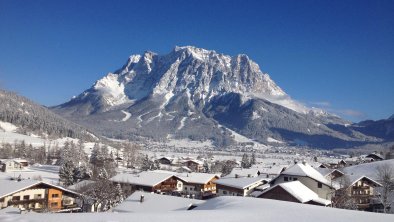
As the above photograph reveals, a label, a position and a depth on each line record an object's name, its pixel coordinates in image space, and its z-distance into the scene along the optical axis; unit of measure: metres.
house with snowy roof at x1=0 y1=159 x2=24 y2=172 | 96.21
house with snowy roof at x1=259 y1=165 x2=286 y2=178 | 87.21
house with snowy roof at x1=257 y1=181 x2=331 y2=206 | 39.44
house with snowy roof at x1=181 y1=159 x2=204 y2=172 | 137.52
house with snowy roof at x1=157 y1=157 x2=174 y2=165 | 149.46
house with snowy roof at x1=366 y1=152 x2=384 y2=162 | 122.98
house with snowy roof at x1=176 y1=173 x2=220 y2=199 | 73.61
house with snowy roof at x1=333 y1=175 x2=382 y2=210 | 58.47
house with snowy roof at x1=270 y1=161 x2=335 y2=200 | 51.25
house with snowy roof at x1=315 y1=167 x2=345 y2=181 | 65.93
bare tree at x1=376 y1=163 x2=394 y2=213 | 52.75
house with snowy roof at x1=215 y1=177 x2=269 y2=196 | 61.59
